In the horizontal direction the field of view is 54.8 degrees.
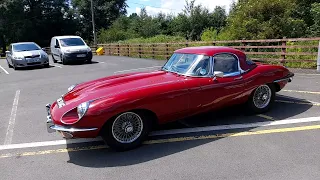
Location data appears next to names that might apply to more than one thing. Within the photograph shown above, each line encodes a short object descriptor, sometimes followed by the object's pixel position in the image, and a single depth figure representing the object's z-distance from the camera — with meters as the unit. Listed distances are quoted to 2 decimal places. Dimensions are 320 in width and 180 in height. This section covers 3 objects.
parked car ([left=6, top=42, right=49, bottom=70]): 16.23
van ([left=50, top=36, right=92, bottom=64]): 17.95
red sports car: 4.10
